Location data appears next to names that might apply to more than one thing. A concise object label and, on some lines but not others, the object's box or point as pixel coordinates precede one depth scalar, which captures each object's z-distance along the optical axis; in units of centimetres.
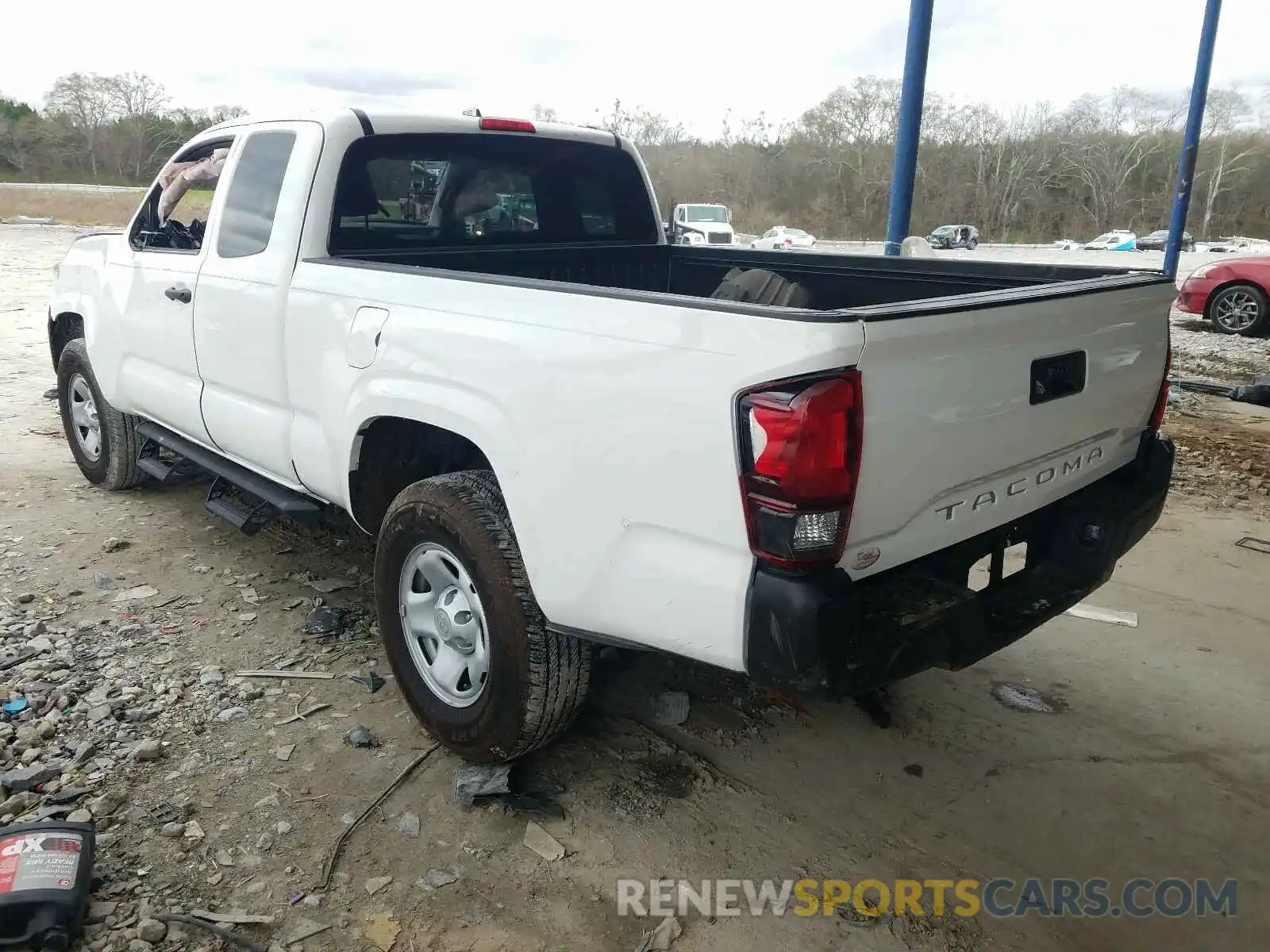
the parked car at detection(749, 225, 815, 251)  3331
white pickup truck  197
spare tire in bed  370
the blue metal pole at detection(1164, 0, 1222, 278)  1270
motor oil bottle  220
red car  1155
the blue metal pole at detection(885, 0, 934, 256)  668
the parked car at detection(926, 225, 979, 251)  3983
